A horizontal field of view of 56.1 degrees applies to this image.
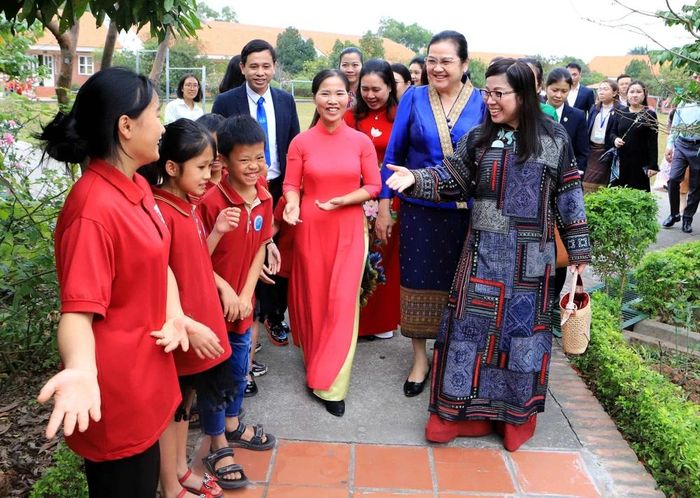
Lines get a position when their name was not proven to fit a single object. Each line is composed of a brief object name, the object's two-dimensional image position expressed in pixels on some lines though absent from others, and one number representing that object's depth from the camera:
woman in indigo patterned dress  3.09
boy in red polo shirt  2.91
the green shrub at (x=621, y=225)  4.57
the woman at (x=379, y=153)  4.28
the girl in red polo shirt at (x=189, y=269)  2.39
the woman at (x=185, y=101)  8.88
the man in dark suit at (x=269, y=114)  4.01
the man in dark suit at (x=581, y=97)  7.42
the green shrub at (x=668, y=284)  4.84
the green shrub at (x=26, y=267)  3.23
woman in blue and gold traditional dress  3.59
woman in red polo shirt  1.74
